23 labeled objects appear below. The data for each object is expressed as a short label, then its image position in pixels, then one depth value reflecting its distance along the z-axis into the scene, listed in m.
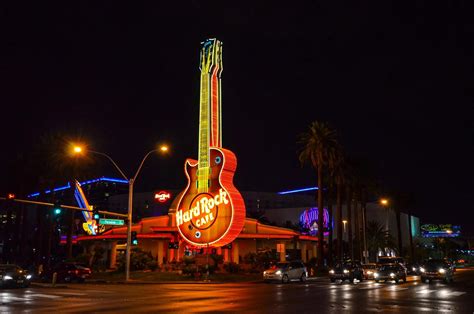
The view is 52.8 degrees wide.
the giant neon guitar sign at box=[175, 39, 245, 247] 48.91
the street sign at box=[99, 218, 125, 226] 36.82
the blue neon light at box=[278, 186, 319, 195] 136.91
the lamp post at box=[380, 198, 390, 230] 99.22
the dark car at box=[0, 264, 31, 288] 30.88
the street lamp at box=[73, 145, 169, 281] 37.53
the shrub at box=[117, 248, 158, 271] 49.34
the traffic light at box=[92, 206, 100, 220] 36.42
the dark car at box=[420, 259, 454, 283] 34.81
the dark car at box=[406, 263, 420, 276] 59.76
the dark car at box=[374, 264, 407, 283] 36.78
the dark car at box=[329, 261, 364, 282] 39.23
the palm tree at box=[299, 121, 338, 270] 58.84
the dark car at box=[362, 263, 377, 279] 42.72
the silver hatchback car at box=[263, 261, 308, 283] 37.50
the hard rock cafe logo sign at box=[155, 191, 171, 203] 69.38
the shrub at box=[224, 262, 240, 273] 47.47
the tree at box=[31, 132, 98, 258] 56.97
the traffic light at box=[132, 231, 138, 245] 39.44
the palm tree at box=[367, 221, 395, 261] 85.19
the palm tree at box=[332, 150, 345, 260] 60.12
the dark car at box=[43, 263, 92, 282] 40.09
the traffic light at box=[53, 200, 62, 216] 34.53
